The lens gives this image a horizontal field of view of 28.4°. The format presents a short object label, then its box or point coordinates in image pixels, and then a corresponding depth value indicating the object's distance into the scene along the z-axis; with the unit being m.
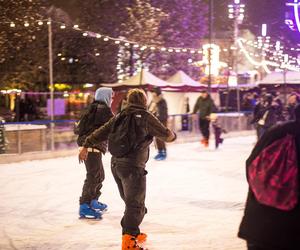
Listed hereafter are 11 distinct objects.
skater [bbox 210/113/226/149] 15.54
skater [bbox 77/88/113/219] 6.39
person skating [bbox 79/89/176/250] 4.86
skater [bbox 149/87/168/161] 13.00
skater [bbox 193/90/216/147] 15.34
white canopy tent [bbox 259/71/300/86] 25.14
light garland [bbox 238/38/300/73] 25.40
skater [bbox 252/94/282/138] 13.09
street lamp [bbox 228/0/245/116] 22.86
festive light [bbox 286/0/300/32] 9.97
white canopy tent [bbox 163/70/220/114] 23.22
